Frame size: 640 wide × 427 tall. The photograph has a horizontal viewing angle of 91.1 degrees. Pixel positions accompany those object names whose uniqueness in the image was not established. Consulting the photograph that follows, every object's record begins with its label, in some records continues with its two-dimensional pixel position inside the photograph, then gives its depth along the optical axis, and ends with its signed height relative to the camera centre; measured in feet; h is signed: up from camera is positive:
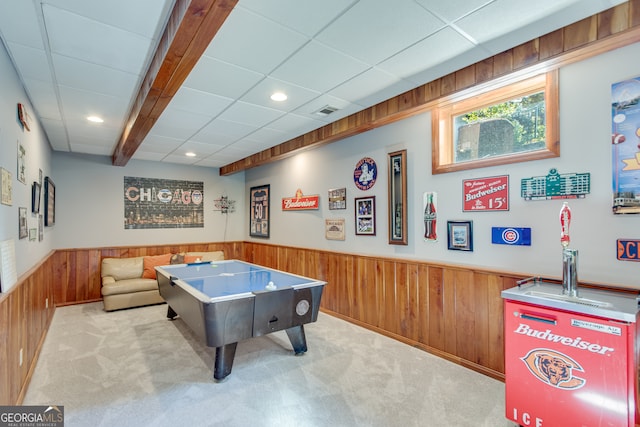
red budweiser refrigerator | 5.47 -2.67
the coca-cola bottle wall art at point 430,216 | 11.00 +0.06
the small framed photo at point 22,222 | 8.82 -0.15
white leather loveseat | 16.06 -3.43
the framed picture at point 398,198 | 11.95 +0.78
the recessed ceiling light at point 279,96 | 10.36 +4.08
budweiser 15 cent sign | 9.20 +0.73
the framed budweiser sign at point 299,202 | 16.56 +0.86
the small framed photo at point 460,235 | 9.97 -0.58
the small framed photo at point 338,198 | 14.84 +0.93
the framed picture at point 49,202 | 13.87 +0.73
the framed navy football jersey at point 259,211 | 21.11 +0.46
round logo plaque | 13.33 +1.93
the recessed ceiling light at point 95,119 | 12.24 +3.91
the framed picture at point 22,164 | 8.92 +1.58
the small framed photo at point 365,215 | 13.30 +0.11
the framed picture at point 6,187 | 7.04 +0.70
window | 8.42 +2.84
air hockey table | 8.54 -2.66
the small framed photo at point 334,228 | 15.02 -0.53
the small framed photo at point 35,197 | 10.86 +0.71
